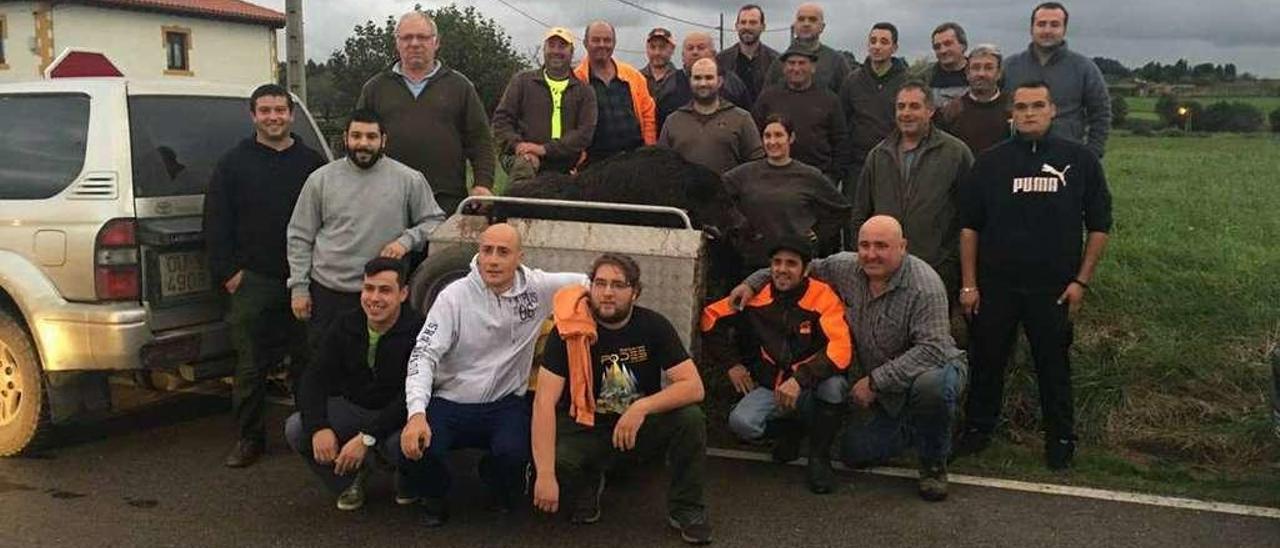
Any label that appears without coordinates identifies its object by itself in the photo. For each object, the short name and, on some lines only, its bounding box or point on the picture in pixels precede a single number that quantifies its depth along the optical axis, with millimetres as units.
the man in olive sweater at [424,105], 6434
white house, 40719
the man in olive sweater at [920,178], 5816
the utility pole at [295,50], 12289
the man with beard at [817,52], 7430
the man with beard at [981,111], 6348
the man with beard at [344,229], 5414
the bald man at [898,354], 5098
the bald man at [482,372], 4602
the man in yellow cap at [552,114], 6816
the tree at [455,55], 32469
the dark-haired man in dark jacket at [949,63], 6945
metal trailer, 5062
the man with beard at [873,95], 7066
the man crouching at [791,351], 5160
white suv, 5207
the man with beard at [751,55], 7883
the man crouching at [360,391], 4645
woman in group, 6027
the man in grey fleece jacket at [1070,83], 6496
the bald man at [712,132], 6551
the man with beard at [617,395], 4488
